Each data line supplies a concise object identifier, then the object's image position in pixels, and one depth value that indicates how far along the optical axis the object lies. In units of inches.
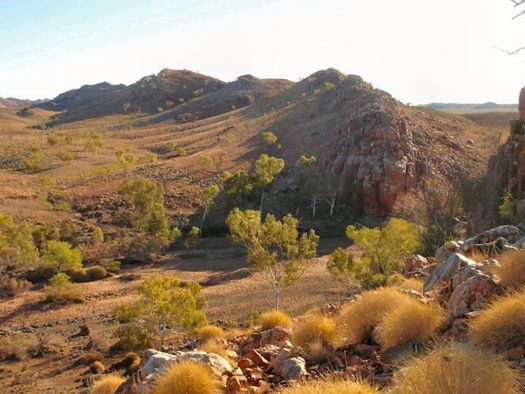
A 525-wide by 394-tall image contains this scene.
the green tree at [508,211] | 581.0
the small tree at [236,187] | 1439.5
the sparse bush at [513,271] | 251.4
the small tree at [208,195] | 1411.2
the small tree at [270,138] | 2073.1
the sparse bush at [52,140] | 2360.9
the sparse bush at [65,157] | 2010.3
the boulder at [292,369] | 239.6
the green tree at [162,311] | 571.5
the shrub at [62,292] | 907.4
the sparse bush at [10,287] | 955.3
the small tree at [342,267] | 695.1
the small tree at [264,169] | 1443.2
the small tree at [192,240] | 1277.1
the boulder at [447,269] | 322.7
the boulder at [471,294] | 248.5
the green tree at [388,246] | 729.6
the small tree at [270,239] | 697.6
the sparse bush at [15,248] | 1074.2
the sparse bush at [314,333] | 291.4
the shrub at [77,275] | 1047.0
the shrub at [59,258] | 1052.5
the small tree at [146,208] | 1278.3
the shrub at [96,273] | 1067.6
